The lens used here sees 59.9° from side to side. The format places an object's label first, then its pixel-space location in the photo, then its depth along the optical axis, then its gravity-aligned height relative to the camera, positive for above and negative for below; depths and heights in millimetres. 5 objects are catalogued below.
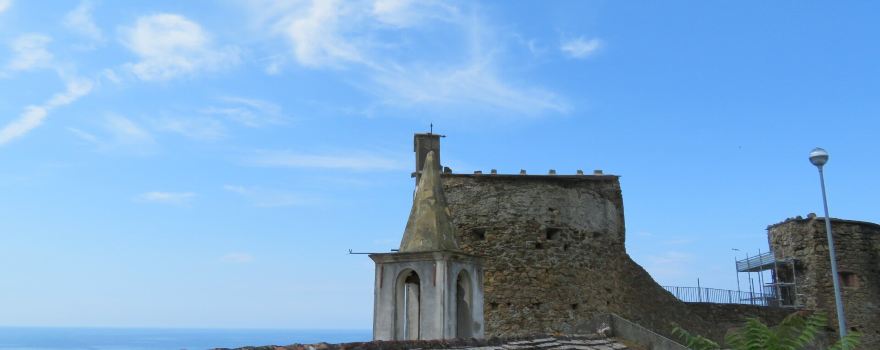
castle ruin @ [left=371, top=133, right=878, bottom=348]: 23469 +2845
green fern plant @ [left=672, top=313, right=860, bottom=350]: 9766 -48
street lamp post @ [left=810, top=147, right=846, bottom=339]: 14812 +3238
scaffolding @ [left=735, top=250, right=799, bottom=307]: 31016 +1979
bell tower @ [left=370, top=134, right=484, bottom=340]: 12820 +939
